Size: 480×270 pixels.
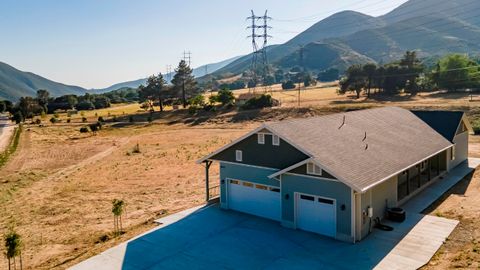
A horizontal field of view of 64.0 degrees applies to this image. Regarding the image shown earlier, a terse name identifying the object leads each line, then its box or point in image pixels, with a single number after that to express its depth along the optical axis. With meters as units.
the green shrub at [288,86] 150.93
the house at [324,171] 15.49
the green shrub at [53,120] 77.40
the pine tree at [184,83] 91.38
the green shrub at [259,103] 74.38
